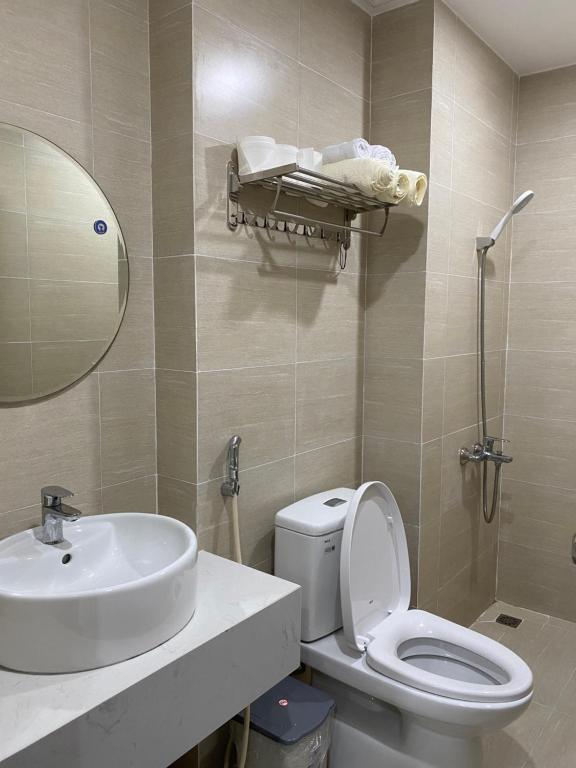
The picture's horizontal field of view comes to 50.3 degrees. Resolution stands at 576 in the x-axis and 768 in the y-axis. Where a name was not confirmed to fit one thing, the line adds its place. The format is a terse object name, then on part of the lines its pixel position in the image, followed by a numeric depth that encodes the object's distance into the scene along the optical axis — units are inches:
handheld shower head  93.3
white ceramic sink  43.5
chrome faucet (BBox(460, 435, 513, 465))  102.0
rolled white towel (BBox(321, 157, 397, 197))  71.1
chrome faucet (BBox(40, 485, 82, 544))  54.4
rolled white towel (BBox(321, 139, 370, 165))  71.7
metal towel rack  67.6
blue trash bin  65.7
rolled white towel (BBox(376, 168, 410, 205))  73.0
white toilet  65.6
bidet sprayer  69.5
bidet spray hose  65.3
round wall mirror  56.7
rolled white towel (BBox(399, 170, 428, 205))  75.8
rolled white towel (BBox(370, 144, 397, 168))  74.1
